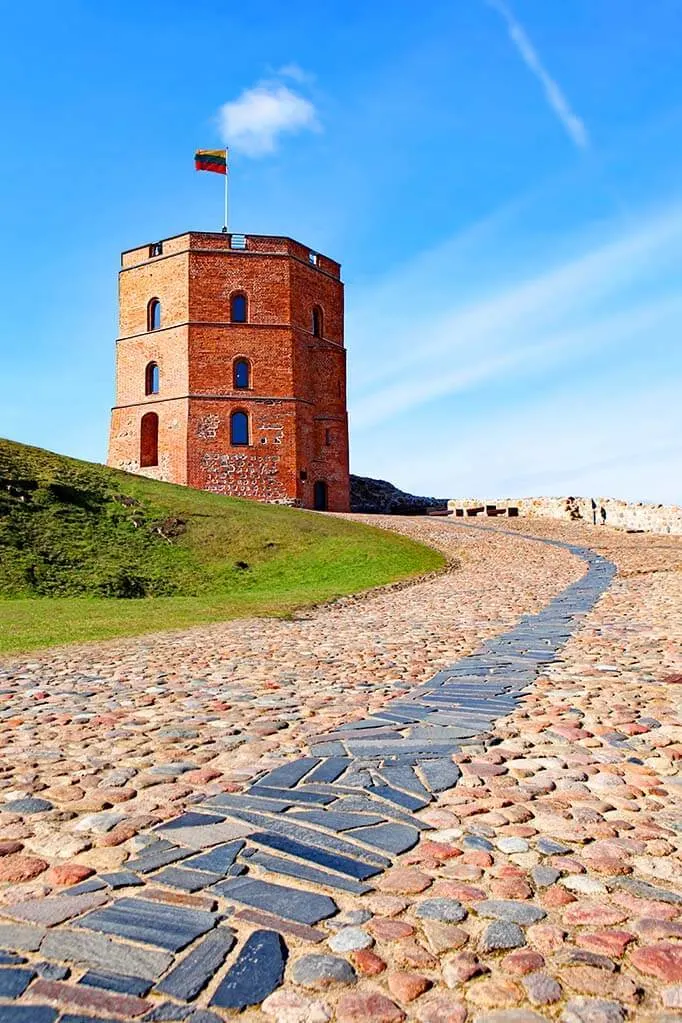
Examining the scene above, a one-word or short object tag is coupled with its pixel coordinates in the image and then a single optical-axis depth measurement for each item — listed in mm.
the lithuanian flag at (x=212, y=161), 41156
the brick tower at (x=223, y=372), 38125
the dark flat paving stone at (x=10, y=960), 2262
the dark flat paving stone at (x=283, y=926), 2389
